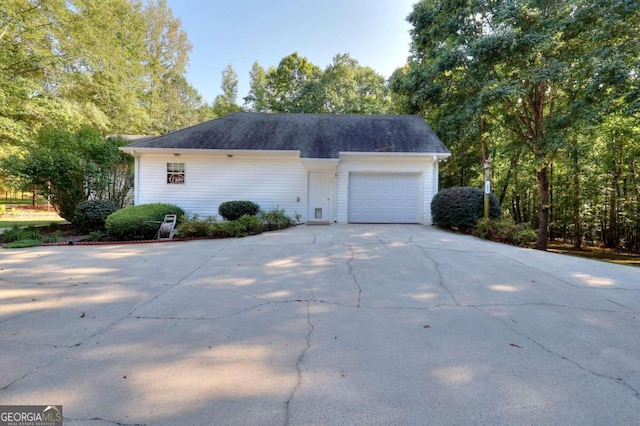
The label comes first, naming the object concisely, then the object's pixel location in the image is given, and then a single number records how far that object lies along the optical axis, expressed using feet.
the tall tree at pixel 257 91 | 87.86
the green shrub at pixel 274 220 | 33.37
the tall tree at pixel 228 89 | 104.94
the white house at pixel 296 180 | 39.42
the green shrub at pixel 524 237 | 26.30
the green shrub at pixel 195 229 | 28.81
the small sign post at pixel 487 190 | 29.45
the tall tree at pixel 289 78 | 83.27
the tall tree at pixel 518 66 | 31.42
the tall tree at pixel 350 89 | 74.74
